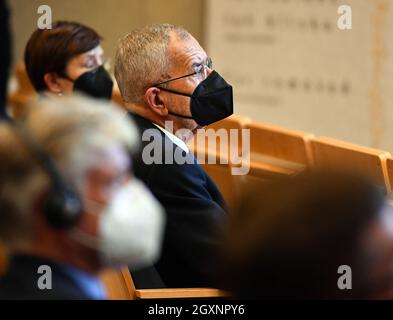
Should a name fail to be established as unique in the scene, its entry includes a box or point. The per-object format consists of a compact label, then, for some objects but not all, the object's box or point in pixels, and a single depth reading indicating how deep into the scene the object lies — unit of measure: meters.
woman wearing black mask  6.28
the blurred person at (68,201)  4.22
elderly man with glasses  5.60
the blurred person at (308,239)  3.81
